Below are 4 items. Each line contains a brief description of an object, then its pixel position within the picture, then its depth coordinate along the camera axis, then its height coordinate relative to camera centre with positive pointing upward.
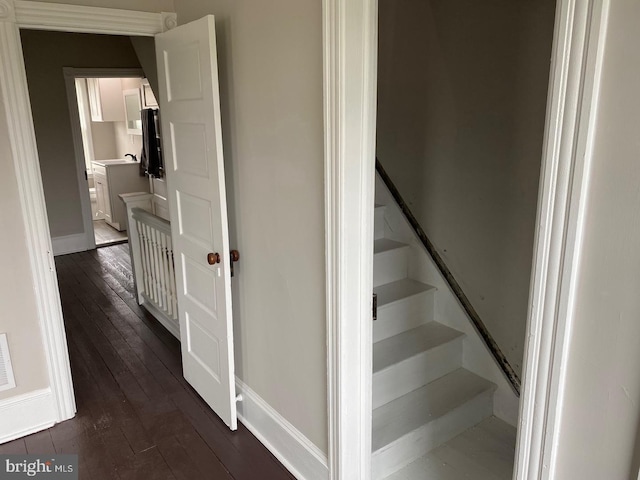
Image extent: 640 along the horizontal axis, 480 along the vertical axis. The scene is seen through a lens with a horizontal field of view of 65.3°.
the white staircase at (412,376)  2.34 -1.30
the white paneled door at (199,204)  2.22 -0.40
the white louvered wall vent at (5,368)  2.53 -1.22
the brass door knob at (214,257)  2.35 -0.62
